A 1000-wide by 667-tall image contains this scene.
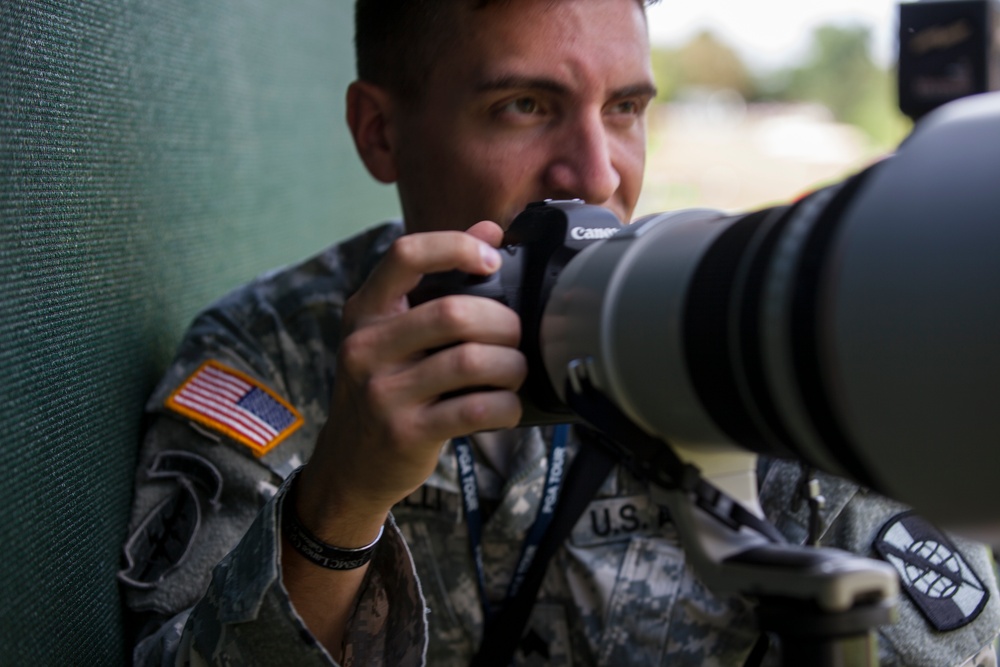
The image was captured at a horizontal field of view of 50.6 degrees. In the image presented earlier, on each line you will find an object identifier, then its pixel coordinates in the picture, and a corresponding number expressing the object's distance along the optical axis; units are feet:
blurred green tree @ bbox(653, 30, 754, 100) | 73.92
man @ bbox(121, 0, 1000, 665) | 2.97
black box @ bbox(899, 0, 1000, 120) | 4.71
